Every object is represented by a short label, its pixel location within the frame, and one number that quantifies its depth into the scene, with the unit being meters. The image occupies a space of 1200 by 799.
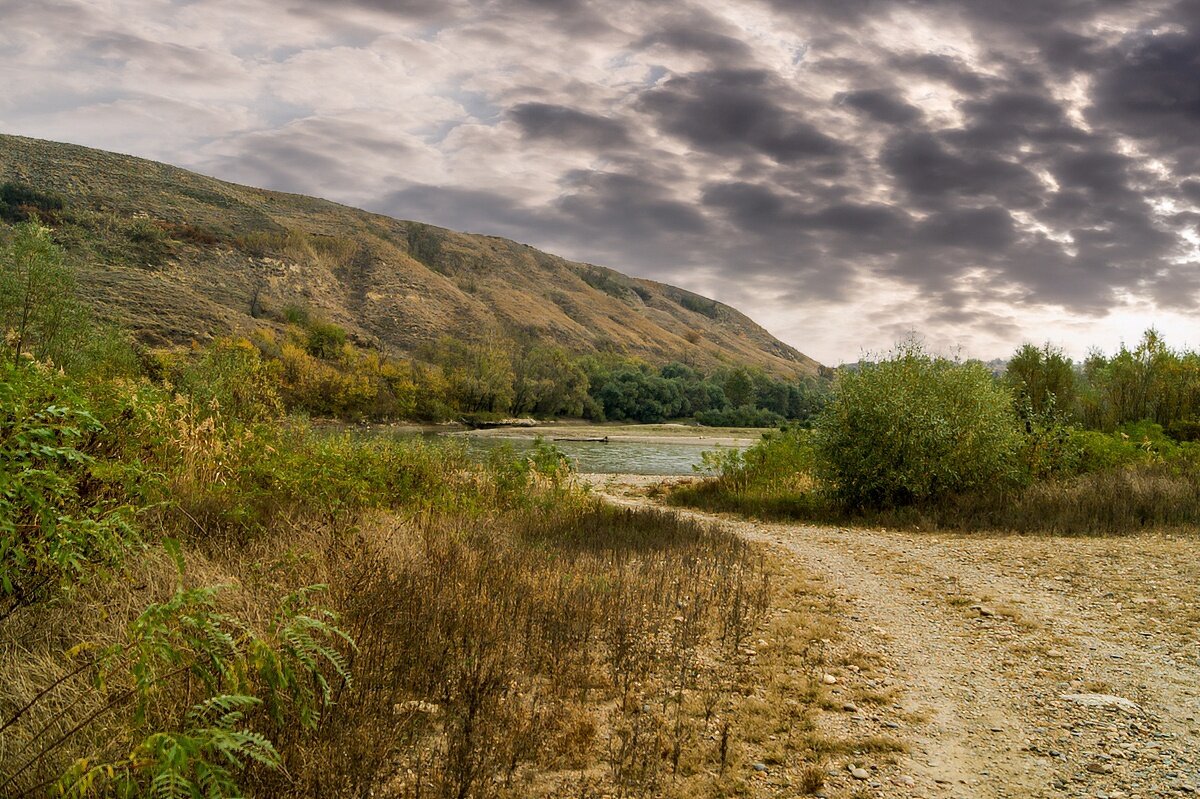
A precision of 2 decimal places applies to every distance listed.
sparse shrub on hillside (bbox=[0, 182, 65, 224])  86.31
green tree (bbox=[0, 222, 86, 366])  23.23
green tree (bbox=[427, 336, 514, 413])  80.31
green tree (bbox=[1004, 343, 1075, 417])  25.89
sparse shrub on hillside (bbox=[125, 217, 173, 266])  86.69
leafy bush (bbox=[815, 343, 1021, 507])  16.31
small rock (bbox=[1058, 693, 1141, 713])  5.58
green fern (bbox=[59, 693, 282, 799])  2.21
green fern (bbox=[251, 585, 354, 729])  2.80
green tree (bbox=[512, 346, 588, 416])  86.06
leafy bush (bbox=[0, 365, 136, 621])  3.05
